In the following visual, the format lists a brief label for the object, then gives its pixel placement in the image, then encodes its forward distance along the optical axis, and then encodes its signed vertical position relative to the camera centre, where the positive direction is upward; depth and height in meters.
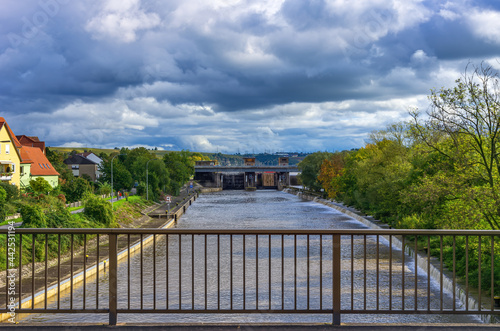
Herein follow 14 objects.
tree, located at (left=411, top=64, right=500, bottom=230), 20.67 +1.46
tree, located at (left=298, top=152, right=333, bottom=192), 87.81 -0.47
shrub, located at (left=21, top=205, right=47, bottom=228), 25.81 -2.69
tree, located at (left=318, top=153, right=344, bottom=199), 73.31 -1.03
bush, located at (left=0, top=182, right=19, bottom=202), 35.82 -1.84
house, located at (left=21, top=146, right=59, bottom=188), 50.66 -0.09
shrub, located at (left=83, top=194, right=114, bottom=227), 36.56 -3.38
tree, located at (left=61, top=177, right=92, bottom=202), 49.18 -2.39
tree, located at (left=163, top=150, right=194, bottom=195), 92.06 -1.00
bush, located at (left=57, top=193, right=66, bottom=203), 42.59 -2.74
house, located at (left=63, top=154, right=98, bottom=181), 91.97 +0.20
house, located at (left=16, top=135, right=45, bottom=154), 62.28 +3.05
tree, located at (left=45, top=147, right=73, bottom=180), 61.88 +0.15
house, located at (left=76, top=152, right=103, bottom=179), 106.62 +2.01
